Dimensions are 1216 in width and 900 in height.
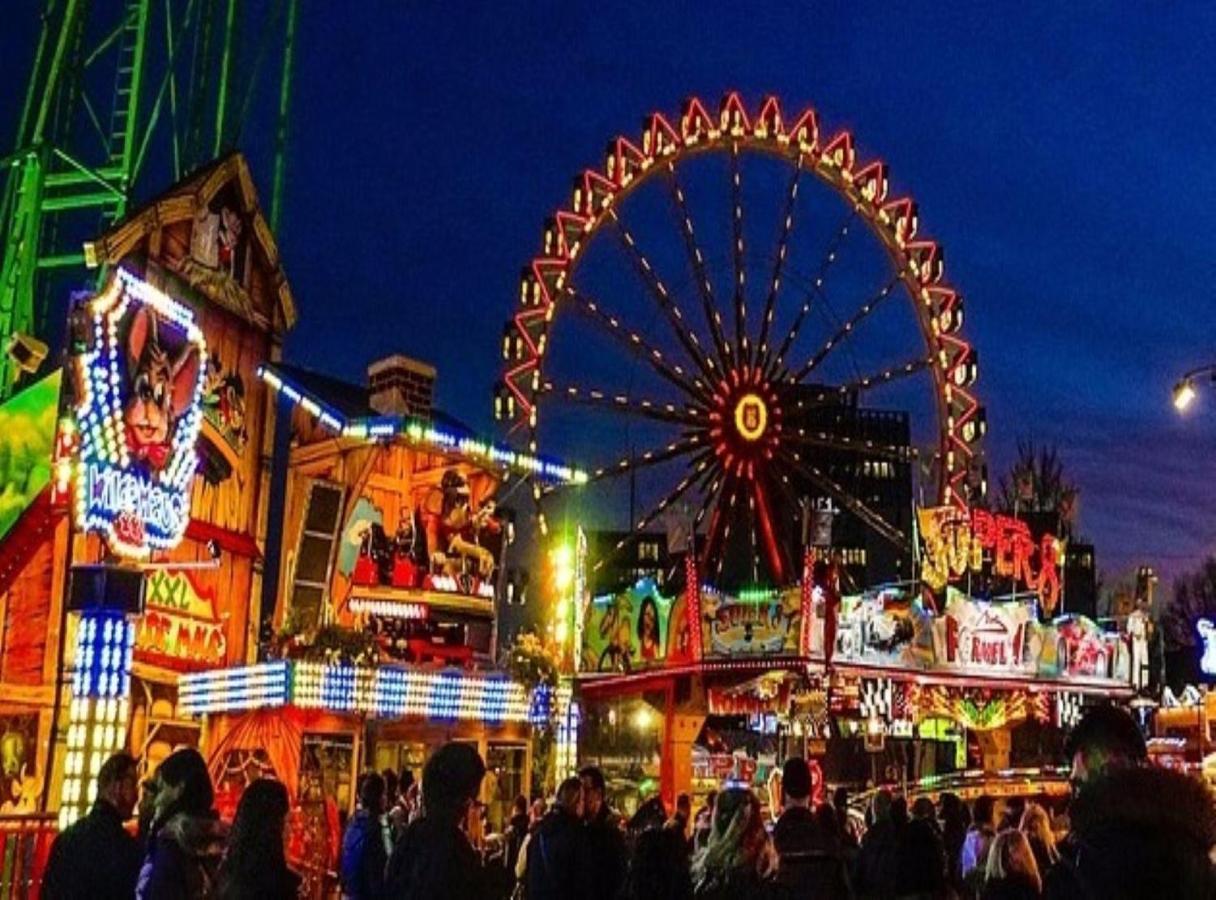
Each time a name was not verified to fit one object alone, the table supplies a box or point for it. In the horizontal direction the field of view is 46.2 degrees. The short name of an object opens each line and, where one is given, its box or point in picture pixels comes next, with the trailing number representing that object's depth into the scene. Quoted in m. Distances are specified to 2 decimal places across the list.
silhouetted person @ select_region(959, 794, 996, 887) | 10.29
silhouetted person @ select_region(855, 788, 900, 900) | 9.16
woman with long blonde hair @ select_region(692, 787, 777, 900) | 6.50
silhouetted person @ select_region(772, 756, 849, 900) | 8.34
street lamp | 17.59
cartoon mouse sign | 15.80
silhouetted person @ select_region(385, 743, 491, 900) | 4.94
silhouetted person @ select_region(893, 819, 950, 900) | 9.06
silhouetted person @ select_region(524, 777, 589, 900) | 7.77
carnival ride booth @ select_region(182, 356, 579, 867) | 20.00
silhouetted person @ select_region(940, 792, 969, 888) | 13.00
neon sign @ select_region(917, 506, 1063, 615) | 29.09
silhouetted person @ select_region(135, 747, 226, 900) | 5.43
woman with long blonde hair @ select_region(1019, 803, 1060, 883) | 9.66
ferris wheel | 27.56
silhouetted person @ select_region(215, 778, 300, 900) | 5.53
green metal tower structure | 21.58
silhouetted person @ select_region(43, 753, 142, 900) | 5.88
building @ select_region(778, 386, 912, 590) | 87.19
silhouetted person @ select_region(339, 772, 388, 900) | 9.73
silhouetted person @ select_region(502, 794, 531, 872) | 14.19
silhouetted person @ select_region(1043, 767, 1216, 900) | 2.74
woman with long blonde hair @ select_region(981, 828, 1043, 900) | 8.08
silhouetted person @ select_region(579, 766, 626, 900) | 7.87
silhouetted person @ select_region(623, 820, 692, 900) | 7.20
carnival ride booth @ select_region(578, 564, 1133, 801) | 25.72
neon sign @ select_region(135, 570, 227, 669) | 20.31
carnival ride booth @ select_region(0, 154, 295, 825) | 14.38
